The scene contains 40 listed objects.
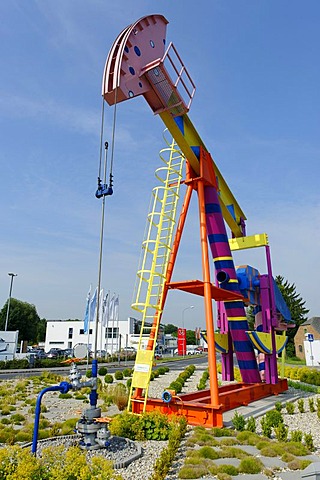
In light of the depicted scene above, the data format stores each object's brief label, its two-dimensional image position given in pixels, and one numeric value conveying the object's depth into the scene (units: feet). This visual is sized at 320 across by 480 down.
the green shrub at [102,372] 77.28
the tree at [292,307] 169.92
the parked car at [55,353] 164.63
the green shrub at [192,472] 18.56
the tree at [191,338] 360.26
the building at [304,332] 156.15
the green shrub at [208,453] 21.91
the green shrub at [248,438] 24.90
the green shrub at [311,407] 36.91
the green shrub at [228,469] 19.26
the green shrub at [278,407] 35.06
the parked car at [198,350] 243.68
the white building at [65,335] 215.31
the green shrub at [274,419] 28.78
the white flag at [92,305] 108.41
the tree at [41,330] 278.52
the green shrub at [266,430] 26.61
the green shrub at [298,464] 20.05
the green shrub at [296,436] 25.05
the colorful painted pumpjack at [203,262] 30.50
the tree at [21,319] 205.26
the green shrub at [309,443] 23.65
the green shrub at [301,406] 36.85
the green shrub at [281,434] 25.31
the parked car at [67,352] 163.41
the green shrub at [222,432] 26.91
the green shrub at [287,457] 21.16
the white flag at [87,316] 111.27
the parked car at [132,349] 177.88
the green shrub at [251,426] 27.66
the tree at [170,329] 497.46
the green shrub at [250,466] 19.52
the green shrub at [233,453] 22.02
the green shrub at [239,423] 28.30
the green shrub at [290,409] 35.83
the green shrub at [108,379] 64.23
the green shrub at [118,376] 69.62
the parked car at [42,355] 152.33
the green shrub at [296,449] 22.47
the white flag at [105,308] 122.12
